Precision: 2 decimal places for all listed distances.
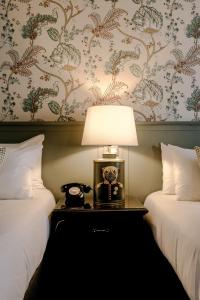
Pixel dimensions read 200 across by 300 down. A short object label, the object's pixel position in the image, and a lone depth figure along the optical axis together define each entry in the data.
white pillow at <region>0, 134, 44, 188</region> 2.16
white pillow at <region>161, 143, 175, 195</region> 2.20
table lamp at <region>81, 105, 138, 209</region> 1.99
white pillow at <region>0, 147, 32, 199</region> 1.91
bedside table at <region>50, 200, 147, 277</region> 1.86
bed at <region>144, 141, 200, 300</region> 1.19
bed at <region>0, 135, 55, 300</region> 1.07
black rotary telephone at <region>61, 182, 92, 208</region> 1.97
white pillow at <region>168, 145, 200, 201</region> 1.97
